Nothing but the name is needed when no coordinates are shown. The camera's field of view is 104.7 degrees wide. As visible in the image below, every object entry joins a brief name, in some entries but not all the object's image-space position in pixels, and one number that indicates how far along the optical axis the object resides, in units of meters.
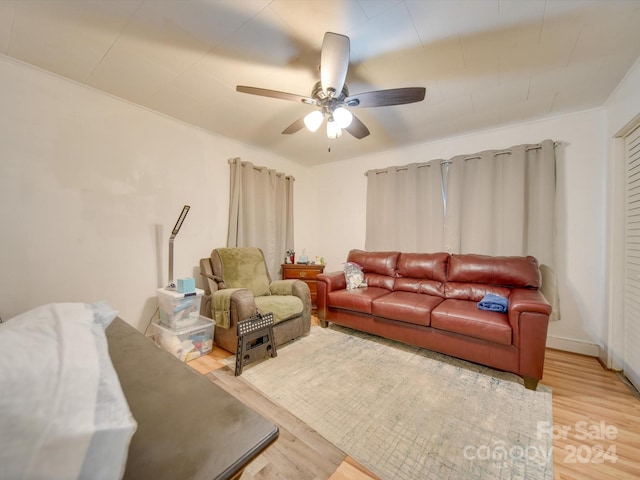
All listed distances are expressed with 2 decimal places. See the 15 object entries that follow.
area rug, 1.31
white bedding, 0.39
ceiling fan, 1.41
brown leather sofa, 1.93
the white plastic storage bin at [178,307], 2.34
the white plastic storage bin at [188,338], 2.28
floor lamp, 2.49
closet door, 2.00
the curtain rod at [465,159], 2.72
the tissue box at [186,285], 2.37
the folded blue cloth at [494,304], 2.25
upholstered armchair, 2.34
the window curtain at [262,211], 3.32
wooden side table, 3.75
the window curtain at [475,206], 2.67
